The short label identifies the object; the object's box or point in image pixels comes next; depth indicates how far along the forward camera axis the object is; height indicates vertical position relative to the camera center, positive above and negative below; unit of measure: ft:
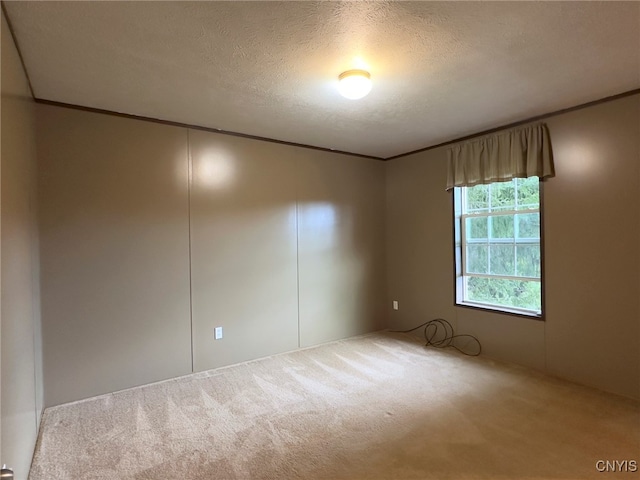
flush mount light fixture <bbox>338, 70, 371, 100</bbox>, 7.45 +3.44
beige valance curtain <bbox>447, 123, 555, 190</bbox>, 10.51 +2.58
